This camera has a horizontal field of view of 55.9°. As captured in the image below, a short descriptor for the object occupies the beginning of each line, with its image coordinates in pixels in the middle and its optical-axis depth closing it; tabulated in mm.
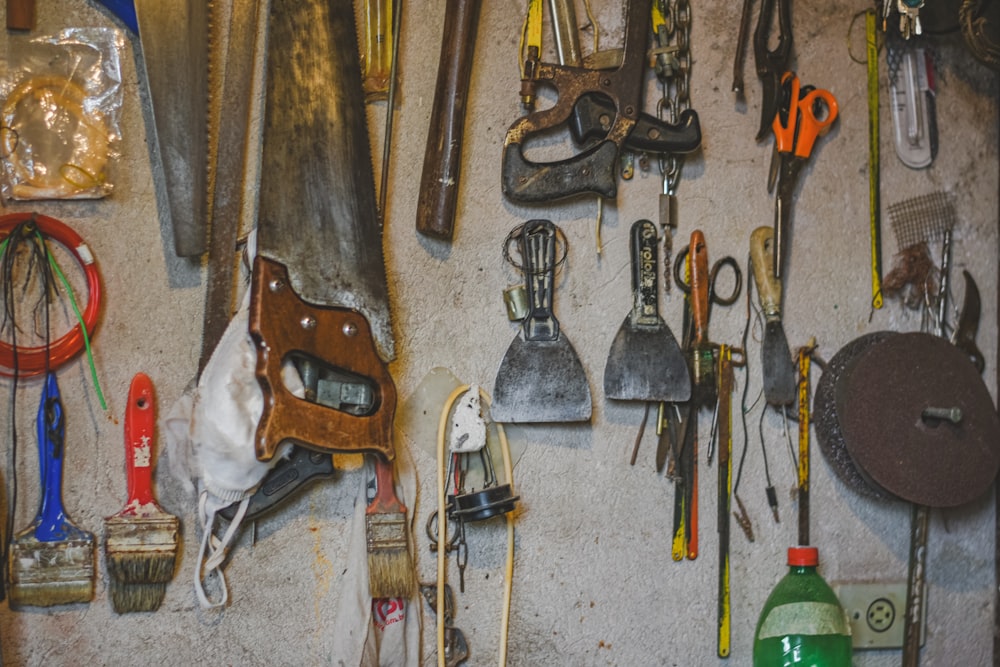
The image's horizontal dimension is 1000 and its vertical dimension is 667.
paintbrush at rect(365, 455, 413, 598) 1370
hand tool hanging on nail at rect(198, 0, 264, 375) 1359
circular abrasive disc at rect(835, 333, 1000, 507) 1504
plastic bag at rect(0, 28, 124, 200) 1318
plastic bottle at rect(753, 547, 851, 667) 1462
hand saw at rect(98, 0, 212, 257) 1331
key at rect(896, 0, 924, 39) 1572
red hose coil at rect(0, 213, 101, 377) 1296
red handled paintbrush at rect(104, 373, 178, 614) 1309
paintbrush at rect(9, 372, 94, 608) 1281
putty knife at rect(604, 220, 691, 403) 1466
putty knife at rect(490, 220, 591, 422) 1431
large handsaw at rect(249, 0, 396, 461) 1289
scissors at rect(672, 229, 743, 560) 1503
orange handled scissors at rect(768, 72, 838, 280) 1547
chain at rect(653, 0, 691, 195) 1526
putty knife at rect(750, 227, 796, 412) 1544
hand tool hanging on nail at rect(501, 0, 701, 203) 1440
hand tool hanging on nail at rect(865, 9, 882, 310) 1625
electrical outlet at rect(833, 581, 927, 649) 1562
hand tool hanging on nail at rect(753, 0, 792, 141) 1545
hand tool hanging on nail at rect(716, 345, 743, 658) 1511
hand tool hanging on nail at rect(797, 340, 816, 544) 1553
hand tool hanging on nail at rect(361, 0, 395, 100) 1427
